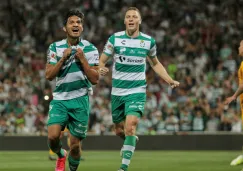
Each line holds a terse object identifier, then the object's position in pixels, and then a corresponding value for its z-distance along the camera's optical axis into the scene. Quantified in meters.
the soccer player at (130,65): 11.56
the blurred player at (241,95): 11.71
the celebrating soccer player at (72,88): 9.88
